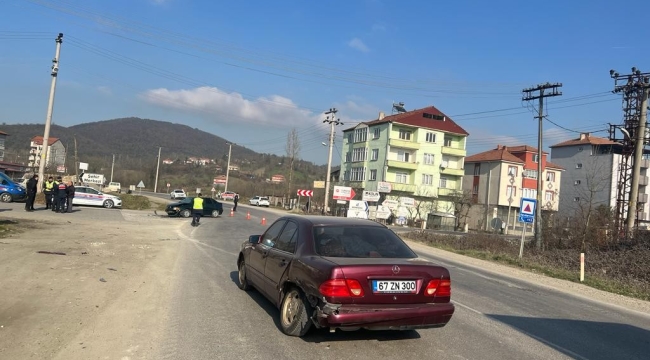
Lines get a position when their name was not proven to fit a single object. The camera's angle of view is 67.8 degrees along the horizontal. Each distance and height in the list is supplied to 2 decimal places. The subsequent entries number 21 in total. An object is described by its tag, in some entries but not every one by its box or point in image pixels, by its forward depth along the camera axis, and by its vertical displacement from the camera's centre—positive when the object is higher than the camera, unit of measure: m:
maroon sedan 5.07 -0.86
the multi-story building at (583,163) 70.06 +9.69
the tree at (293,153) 77.06 +7.00
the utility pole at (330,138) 45.35 +6.08
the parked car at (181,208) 31.31 -1.42
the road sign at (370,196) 33.91 +0.60
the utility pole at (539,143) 27.73 +4.76
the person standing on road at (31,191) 22.61 -0.91
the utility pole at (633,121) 25.00 +6.66
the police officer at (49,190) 25.00 -0.82
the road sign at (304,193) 49.12 +0.57
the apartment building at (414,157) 68.06 +7.49
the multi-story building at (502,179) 71.88 +6.08
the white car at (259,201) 77.62 -1.21
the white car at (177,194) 71.94 -1.24
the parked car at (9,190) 28.11 -1.19
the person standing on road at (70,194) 24.77 -0.93
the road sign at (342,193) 37.72 +0.68
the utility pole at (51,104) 27.25 +3.93
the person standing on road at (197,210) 24.48 -1.11
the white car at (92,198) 32.81 -1.36
